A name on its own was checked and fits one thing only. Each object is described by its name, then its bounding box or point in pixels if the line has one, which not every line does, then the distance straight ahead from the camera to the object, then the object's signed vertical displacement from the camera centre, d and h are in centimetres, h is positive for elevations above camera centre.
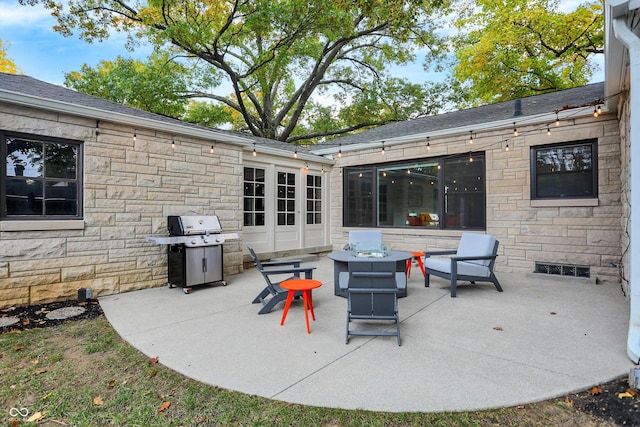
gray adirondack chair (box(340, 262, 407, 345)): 317 -83
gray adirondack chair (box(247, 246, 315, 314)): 400 -97
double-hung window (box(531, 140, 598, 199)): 569 +80
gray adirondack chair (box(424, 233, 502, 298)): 481 -82
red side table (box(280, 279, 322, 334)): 359 -84
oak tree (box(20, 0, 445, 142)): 1041 +678
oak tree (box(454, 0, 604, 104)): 1052 +604
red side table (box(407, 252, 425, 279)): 593 -91
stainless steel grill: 514 -58
